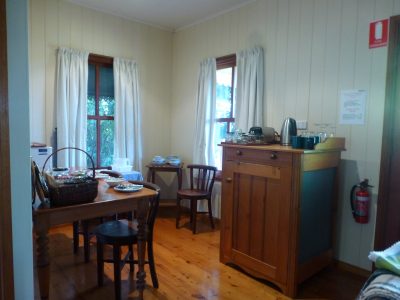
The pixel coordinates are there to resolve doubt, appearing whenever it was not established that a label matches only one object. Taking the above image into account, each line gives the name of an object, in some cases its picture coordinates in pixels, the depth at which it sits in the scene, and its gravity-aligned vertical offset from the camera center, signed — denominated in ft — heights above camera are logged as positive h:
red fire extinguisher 8.00 -1.96
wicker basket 5.54 -1.29
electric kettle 8.43 -0.02
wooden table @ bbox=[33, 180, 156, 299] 5.46 -1.79
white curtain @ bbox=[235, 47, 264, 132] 10.75 +1.58
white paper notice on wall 8.21 +0.73
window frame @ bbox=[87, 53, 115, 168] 12.82 +1.67
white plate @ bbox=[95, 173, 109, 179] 8.38 -1.46
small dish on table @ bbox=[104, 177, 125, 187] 7.57 -1.46
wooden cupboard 7.16 -2.14
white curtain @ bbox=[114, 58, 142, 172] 13.10 +0.71
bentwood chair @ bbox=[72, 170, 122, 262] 8.67 -3.40
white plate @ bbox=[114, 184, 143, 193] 6.77 -1.46
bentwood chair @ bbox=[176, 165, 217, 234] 11.62 -2.62
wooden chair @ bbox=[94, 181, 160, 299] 6.59 -2.56
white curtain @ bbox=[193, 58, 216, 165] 12.87 +0.74
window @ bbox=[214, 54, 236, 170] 12.35 +1.30
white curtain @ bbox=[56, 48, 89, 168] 11.46 +0.88
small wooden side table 13.20 -1.86
